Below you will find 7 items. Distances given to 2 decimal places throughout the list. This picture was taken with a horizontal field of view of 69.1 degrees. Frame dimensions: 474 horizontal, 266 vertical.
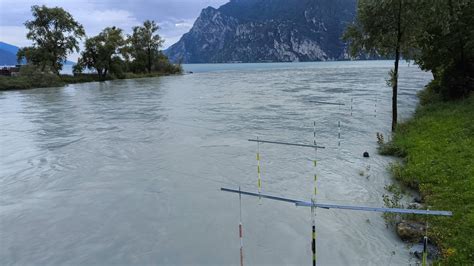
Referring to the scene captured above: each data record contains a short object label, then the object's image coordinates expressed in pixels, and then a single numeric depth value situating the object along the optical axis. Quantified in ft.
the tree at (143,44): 351.87
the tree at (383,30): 60.59
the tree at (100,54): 287.89
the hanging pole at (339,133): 62.40
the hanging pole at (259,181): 41.74
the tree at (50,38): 259.39
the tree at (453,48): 74.96
